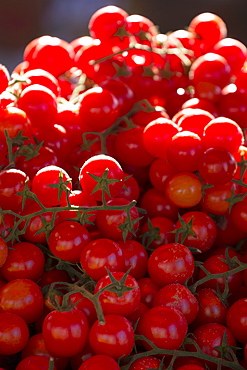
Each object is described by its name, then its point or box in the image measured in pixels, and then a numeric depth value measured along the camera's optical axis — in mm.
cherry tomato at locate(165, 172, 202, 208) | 766
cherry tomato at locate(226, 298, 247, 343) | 708
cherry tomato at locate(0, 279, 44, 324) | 701
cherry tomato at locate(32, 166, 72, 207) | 729
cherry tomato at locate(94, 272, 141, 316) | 680
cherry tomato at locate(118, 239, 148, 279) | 734
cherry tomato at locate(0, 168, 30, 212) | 734
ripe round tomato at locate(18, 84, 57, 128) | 796
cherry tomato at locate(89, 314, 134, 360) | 664
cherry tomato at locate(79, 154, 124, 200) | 732
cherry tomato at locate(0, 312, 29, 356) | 682
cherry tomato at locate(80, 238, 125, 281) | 702
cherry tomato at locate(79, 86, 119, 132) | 812
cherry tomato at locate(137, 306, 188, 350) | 681
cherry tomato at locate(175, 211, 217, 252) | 757
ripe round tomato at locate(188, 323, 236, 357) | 697
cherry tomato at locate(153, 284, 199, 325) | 700
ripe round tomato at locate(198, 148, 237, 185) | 752
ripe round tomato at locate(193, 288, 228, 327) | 726
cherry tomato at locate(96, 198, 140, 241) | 733
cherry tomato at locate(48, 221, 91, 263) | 717
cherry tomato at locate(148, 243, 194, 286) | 718
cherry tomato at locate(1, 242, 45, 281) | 723
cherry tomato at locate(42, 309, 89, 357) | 668
